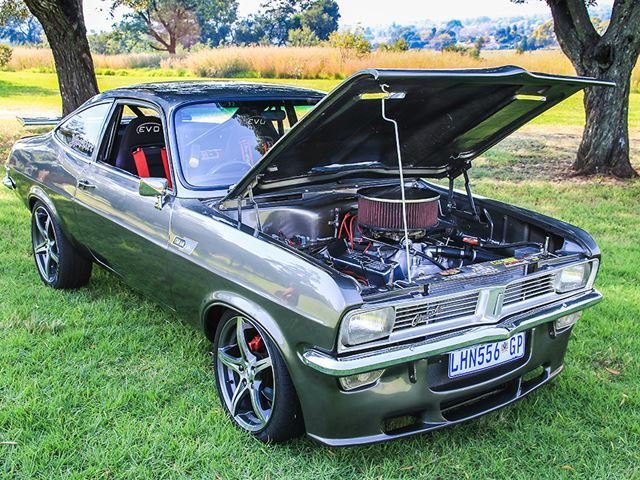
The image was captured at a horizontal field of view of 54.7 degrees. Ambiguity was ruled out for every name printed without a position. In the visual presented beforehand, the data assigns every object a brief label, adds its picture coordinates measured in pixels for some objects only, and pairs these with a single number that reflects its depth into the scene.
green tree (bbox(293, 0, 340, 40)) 71.31
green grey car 2.51
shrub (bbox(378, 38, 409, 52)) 30.83
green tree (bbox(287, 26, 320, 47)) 63.28
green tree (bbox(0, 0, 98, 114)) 9.62
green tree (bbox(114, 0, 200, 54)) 61.97
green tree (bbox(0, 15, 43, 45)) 87.44
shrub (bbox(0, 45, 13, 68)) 17.24
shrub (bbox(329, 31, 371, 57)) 28.39
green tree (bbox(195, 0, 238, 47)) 66.88
